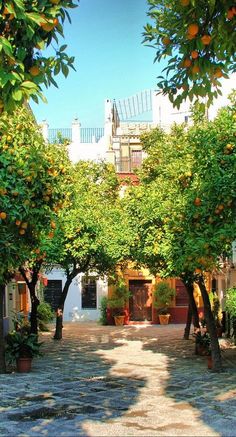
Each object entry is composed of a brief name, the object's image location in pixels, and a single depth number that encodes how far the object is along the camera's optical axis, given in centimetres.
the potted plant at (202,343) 1638
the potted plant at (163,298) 3048
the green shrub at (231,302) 1494
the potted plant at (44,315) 2641
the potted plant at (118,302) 3050
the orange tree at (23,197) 749
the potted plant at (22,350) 1356
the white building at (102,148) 3300
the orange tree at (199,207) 993
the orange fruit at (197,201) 1019
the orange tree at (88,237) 1775
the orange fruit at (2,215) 695
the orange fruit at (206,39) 470
